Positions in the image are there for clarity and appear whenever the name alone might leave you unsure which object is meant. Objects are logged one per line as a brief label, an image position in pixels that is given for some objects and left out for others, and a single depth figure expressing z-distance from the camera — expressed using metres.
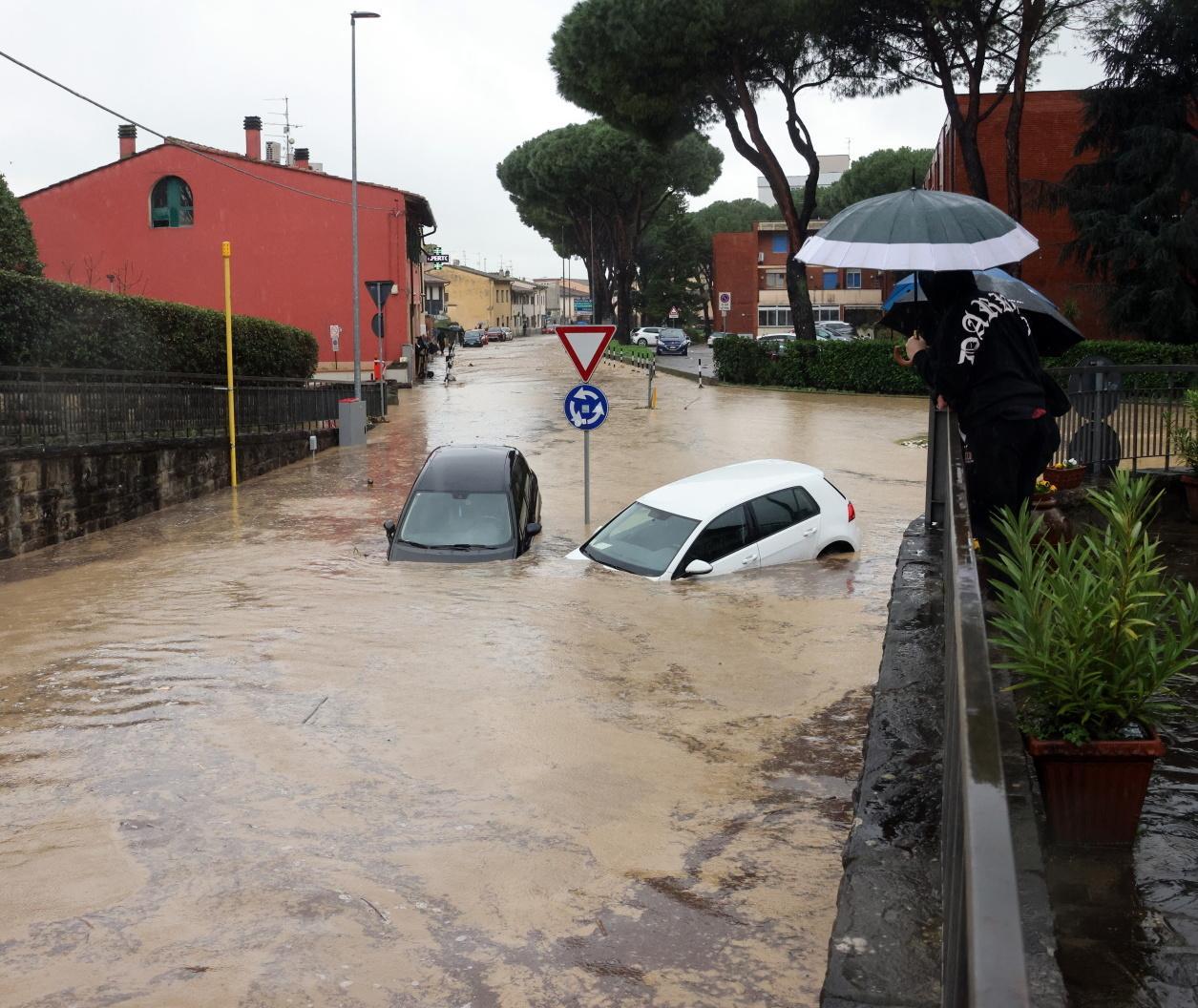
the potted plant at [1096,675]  4.13
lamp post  31.65
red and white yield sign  16.42
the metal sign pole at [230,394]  19.93
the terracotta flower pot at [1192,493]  11.05
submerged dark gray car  13.91
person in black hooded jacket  5.71
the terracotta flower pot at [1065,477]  10.73
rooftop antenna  61.44
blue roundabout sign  16.34
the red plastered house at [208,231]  46.09
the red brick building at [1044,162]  39.06
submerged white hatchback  12.64
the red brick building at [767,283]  88.38
